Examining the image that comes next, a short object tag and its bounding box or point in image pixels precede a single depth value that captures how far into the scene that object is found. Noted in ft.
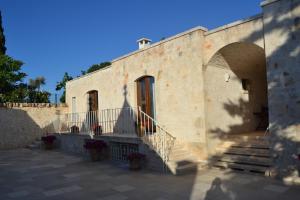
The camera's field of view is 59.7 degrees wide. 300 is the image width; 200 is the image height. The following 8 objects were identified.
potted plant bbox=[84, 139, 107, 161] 27.07
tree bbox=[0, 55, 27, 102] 48.21
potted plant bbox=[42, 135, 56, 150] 38.60
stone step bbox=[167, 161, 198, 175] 19.98
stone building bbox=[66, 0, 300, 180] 17.60
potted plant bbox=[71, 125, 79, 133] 35.47
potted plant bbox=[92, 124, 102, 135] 30.09
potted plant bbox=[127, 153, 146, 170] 21.84
